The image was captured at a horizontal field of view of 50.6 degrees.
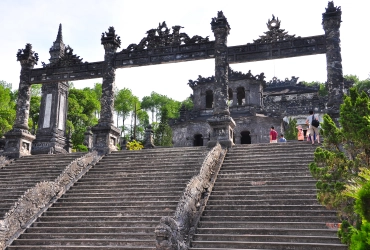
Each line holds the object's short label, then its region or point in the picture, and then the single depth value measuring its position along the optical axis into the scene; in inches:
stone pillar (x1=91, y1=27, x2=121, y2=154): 632.4
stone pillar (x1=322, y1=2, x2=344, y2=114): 559.2
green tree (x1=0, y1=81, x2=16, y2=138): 1288.1
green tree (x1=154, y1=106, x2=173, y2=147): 1417.1
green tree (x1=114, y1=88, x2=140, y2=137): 1892.7
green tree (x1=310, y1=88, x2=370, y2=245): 267.4
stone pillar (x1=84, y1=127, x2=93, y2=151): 1079.0
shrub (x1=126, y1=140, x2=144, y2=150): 1210.0
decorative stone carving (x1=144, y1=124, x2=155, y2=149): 1001.5
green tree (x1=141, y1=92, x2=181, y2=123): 2037.4
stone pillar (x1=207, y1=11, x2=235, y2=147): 584.1
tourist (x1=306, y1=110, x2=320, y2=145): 530.0
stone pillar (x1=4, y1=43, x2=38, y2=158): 660.1
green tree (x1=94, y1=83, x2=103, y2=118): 1902.4
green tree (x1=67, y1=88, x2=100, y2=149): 1550.2
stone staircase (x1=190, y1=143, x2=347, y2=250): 321.4
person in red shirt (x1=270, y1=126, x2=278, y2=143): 683.6
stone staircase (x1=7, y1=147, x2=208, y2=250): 359.6
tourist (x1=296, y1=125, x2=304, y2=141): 664.4
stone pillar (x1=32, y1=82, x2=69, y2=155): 788.1
